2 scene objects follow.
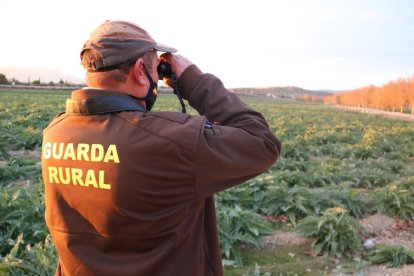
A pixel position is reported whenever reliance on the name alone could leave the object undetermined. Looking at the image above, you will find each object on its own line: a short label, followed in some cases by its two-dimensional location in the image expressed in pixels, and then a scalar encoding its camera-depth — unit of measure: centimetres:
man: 170
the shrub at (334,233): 598
